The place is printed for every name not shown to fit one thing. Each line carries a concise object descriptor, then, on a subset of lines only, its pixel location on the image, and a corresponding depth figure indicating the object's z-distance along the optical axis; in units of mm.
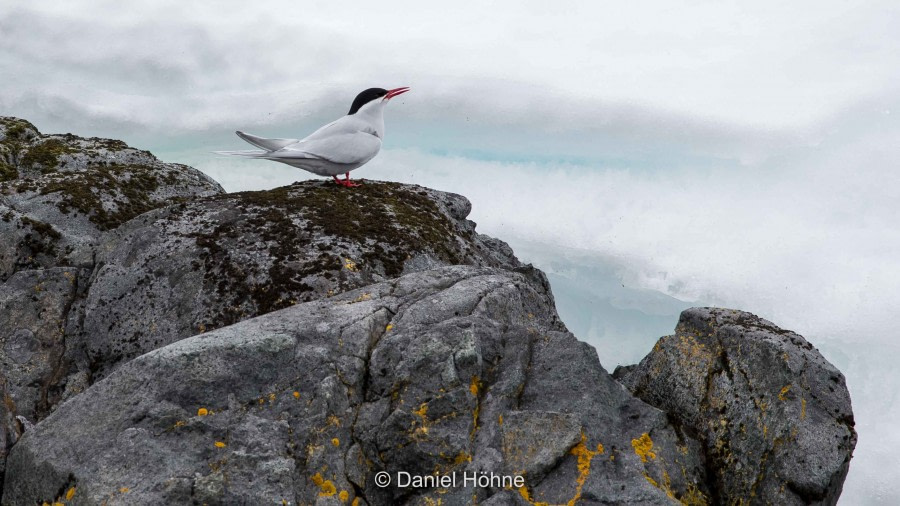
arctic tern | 15273
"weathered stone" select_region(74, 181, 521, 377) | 11617
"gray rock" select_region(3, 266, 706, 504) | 7188
